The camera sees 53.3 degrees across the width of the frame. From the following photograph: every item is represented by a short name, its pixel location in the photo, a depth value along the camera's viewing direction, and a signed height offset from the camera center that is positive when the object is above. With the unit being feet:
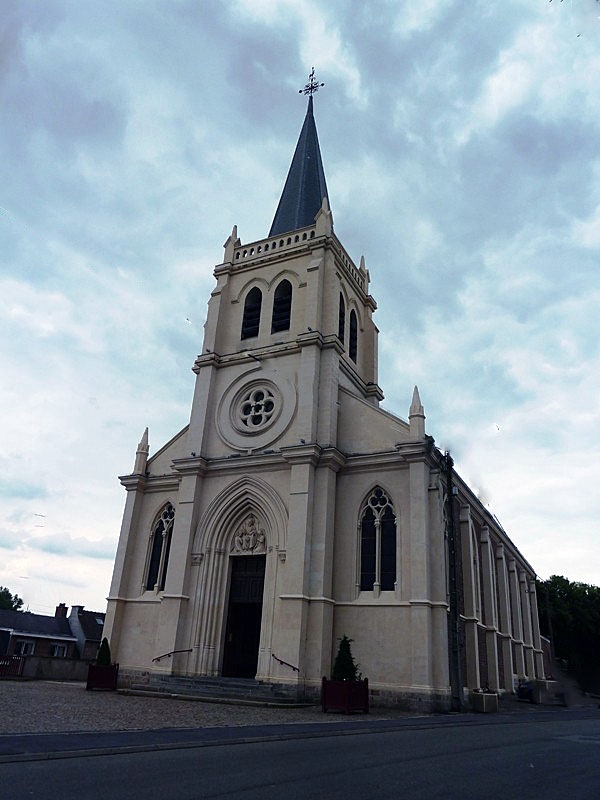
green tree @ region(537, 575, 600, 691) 176.77 +12.73
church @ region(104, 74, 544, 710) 71.87 +16.68
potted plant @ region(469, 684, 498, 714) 72.38 -3.98
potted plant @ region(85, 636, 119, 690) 73.31 -3.46
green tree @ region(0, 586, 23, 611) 295.67 +17.11
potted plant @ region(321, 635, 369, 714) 59.36 -2.82
